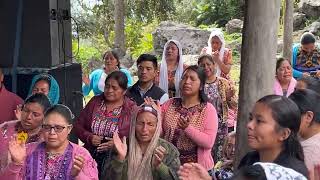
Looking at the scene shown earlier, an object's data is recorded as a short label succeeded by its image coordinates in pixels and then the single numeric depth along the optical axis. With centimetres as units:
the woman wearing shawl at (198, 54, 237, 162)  353
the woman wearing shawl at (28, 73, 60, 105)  331
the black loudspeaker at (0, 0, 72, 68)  420
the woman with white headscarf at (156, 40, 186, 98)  390
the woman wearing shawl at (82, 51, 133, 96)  453
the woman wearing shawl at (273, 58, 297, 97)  383
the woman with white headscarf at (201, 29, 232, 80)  444
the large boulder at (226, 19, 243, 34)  1300
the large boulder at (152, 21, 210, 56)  980
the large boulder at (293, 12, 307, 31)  1233
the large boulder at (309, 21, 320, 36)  1110
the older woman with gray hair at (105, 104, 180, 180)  251
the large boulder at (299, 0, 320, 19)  1231
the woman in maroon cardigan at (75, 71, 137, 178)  295
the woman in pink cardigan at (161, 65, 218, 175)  281
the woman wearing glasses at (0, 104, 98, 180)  230
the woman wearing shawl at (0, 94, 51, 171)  264
